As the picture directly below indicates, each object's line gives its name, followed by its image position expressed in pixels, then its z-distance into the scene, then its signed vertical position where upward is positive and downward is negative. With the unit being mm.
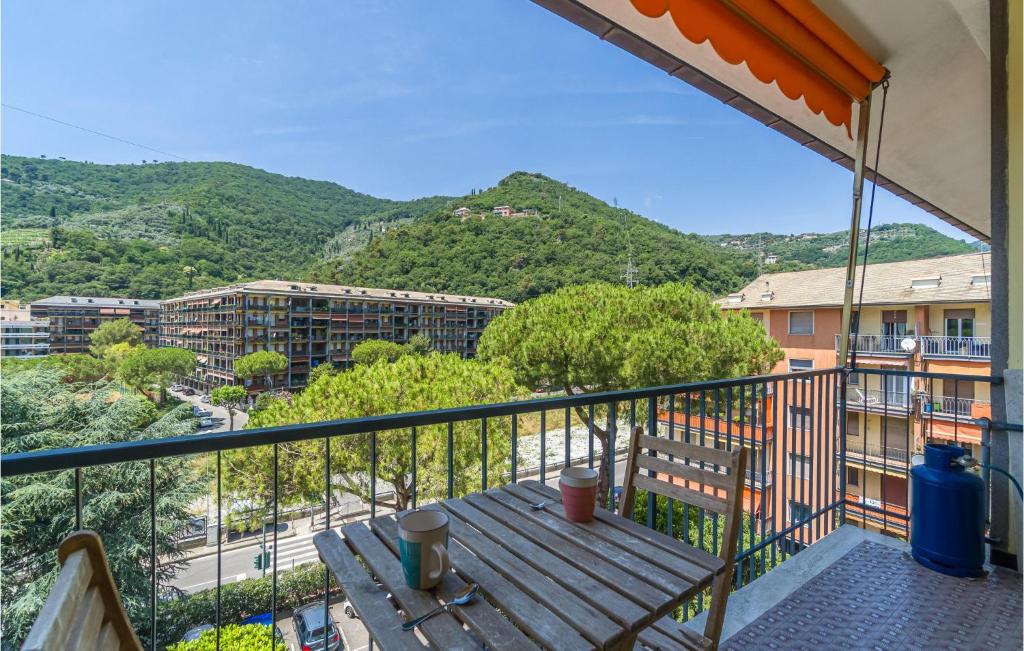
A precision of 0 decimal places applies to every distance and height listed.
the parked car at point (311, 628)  8297 -5914
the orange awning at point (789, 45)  1867 +1372
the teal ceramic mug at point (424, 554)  892 -458
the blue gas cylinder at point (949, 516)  2207 -918
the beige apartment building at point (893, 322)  10766 +203
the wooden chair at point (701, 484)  1226 -508
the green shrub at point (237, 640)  5316 -3910
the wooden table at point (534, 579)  798 -536
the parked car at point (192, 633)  8358 -5911
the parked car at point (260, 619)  10052 -6939
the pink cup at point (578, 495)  1229 -461
